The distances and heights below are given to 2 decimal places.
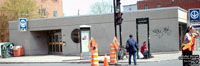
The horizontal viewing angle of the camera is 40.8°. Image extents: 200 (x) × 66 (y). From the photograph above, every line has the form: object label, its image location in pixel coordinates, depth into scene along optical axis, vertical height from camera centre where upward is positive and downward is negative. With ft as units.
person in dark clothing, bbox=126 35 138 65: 43.88 -2.77
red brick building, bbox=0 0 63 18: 169.48 +15.22
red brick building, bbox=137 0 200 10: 188.94 +19.43
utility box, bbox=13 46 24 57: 87.40 -6.84
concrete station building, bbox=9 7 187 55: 65.46 -0.44
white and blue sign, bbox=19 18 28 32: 85.97 +1.61
